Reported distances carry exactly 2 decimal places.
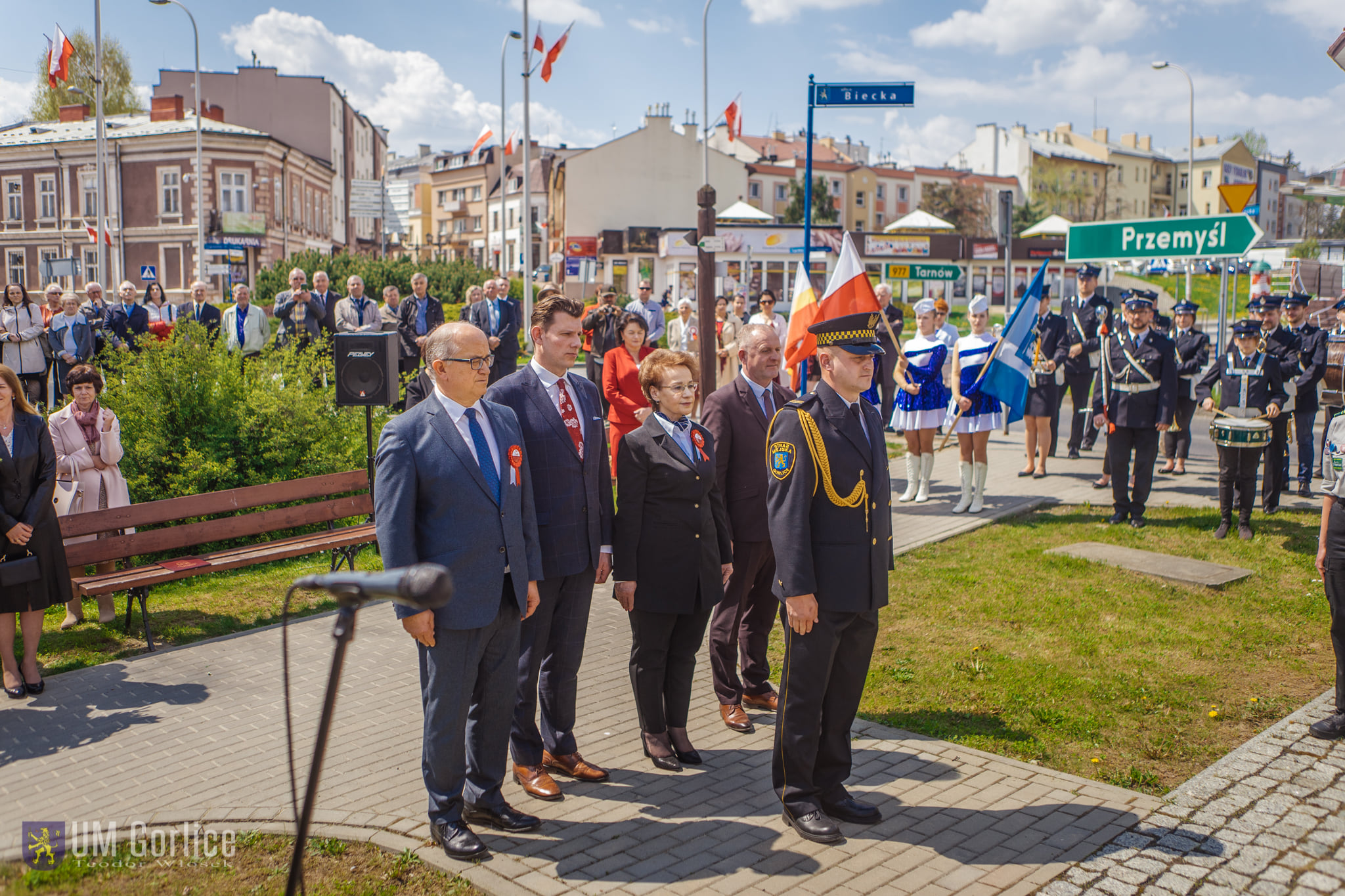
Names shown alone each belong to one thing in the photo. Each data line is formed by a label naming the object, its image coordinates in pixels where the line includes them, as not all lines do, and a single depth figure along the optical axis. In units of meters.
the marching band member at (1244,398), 9.62
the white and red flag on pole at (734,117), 38.94
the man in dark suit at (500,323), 14.74
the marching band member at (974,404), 10.84
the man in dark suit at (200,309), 14.55
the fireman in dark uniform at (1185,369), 12.54
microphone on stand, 2.28
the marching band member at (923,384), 11.19
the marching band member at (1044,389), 13.03
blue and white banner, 10.73
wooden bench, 7.26
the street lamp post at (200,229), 35.94
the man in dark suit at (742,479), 5.74
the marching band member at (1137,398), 10.05
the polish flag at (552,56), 29.17
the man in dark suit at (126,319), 15.18
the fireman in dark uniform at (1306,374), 11.30
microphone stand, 2.39
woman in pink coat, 7.71
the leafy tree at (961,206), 83.50
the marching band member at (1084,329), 13.21
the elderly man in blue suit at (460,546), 4.13
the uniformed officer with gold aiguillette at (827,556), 4.43
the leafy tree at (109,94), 61.30
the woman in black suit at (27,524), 6.23
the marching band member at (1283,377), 10.66
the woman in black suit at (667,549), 5.11
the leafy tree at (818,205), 72.81
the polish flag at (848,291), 5.23
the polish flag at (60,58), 25.48
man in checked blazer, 4.88
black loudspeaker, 9.23
